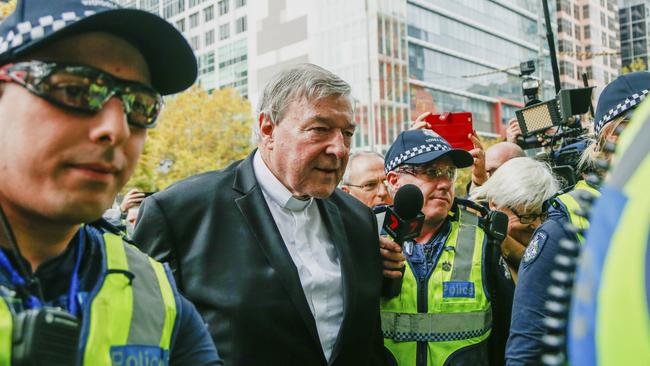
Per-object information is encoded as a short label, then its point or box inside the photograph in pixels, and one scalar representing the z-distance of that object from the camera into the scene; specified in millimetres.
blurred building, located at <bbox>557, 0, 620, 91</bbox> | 51688
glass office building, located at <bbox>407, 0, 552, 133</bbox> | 41031
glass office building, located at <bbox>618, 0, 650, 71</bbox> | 56969
